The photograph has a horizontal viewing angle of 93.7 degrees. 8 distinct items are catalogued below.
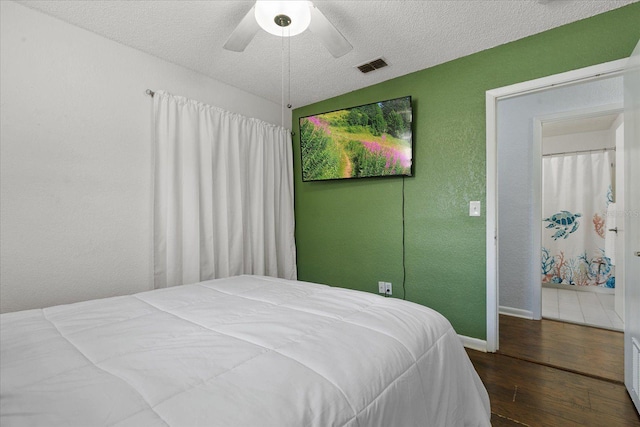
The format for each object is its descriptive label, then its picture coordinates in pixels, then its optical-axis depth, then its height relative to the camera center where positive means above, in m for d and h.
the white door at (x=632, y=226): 1.63 -0.10
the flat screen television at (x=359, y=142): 2.68 +0.67
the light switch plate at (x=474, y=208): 2.42 +0.01
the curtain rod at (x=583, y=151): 4.11 +0.82
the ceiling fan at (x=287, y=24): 1.50 +1.00
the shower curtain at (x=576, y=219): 4.11 -0.15
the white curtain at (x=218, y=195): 2.45 +0.14
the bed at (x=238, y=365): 0.67 -0.44
